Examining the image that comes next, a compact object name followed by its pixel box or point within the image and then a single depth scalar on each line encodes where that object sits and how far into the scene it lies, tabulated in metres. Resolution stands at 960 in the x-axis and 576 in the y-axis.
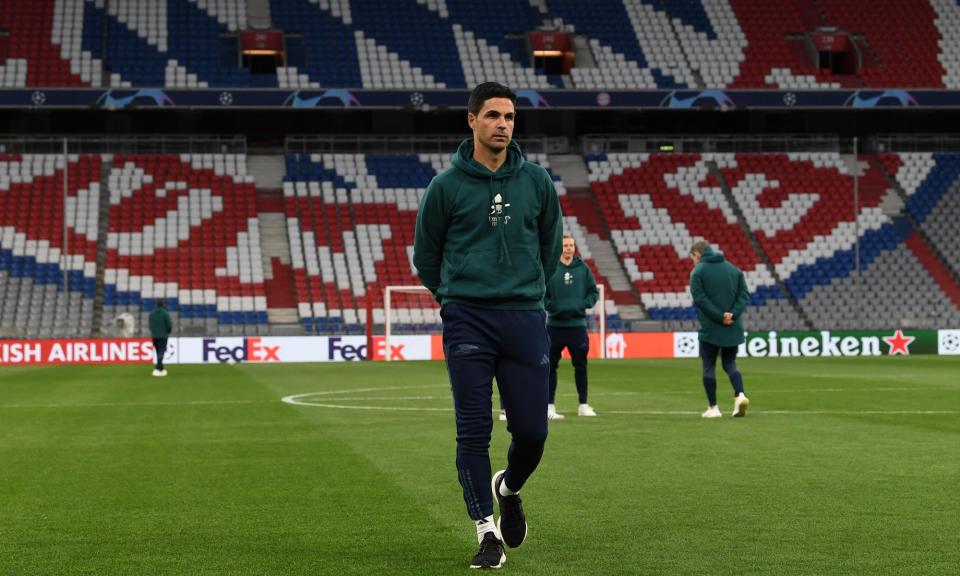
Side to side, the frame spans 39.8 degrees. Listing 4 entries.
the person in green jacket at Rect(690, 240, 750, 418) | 16.42
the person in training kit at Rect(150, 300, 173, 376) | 33.34
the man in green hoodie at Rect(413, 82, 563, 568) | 6.99
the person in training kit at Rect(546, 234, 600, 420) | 16.42
